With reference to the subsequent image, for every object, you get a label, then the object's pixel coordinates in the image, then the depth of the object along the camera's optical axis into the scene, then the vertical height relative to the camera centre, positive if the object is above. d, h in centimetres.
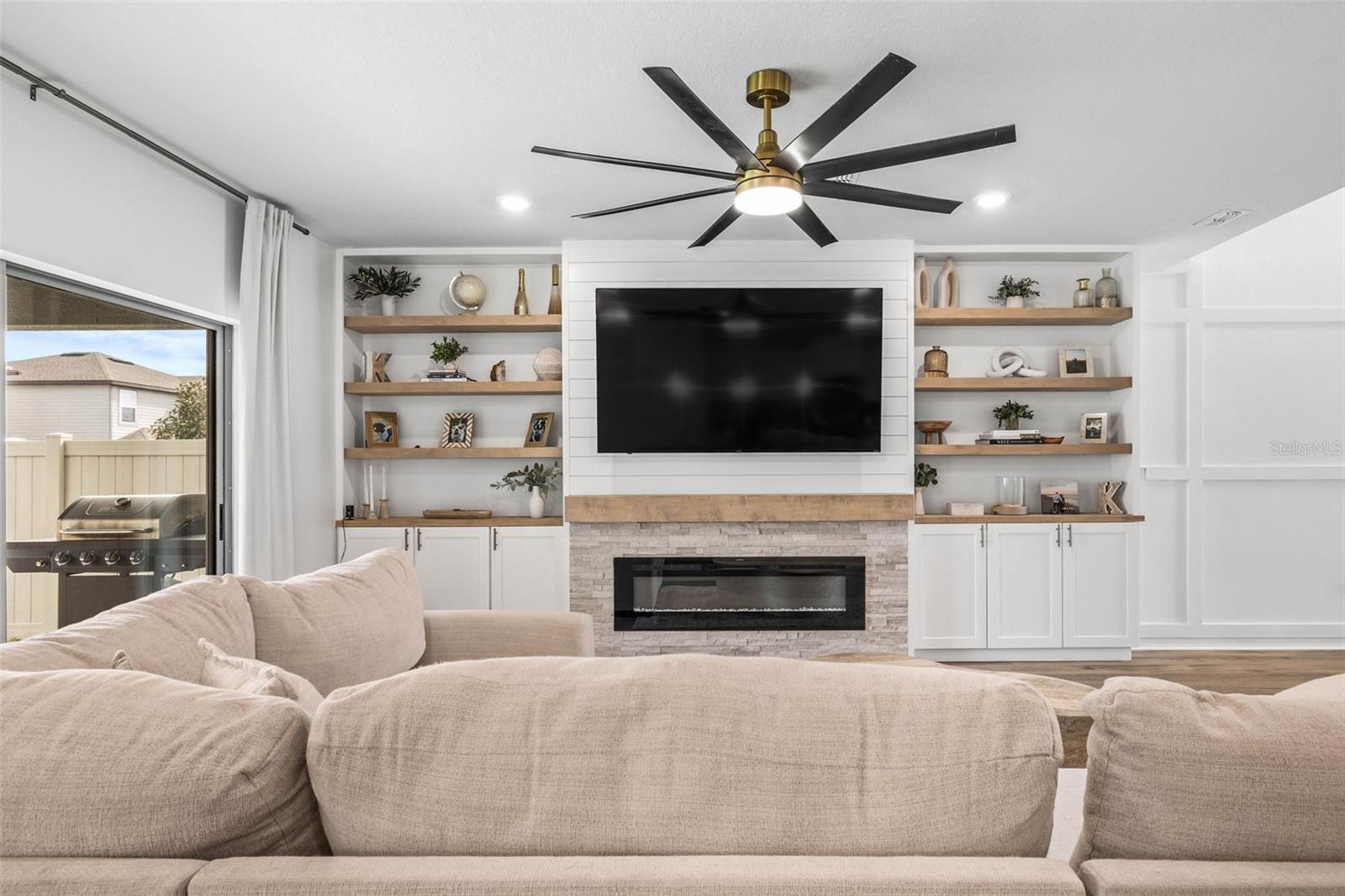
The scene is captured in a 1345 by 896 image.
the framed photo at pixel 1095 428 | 462 +12
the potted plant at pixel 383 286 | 458 +95
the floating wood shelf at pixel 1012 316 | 447 +76
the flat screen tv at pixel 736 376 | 434 +40
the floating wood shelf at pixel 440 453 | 449 -4
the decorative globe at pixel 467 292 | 463 +92
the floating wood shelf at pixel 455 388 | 450 +34
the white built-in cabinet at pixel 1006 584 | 440 -77
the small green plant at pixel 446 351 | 464 +57
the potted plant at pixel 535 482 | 455 -22
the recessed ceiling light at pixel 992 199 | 355 +115
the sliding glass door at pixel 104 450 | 252 -2
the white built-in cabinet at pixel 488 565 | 438 -67
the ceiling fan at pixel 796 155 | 200 +87
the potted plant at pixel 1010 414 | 468 +20
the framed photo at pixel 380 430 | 470 +10
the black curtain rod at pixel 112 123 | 234 +112
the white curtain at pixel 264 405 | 353 +19
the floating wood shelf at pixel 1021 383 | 449 +37
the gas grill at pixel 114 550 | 267 -39
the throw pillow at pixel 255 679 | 107 -34
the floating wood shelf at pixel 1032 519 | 440 -41
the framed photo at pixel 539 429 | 467 +11
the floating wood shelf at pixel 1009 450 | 447 -1
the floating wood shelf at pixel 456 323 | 450 +72
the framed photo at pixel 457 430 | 471 +10
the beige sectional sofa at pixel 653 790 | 80 -37
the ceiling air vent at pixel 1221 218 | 379 +115
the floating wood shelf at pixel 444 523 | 440 -44
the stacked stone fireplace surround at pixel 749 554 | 434 -60
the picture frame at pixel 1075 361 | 468 +52
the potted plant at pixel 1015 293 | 461 +93
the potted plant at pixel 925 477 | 461 -18
